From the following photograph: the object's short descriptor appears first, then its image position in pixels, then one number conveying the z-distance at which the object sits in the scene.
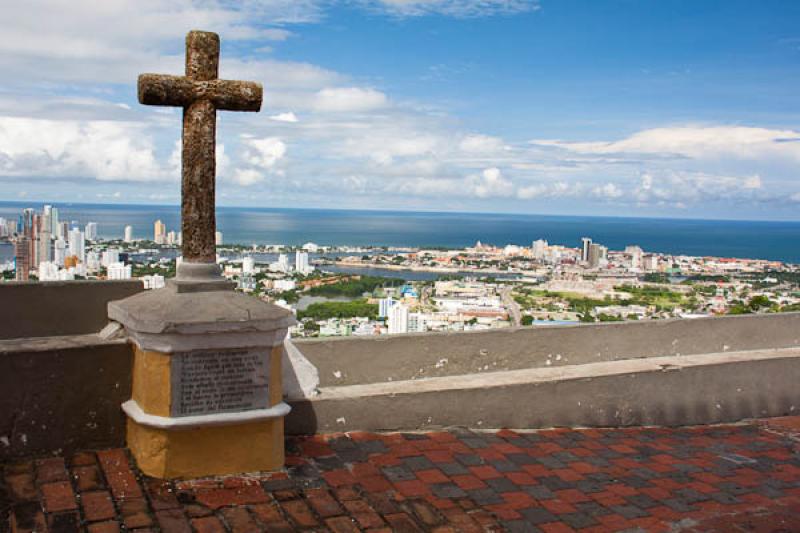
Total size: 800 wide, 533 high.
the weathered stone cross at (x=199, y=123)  4.64
